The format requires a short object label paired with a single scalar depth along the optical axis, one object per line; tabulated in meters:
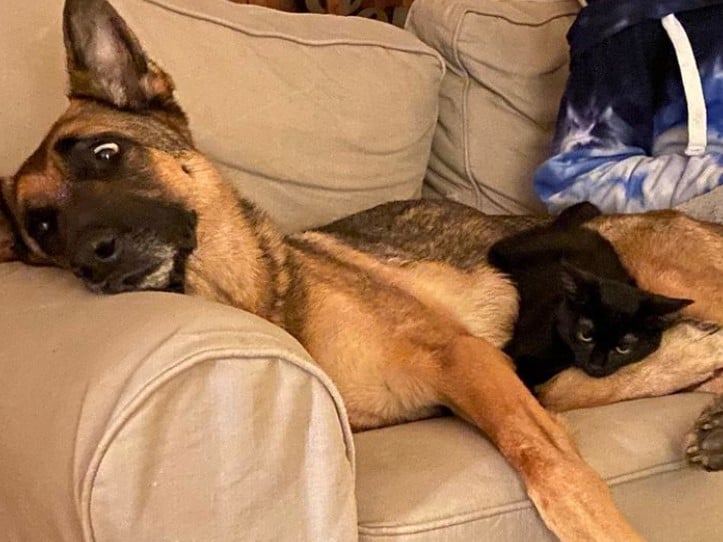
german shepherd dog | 1.32
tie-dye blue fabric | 1.93
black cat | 1.57
